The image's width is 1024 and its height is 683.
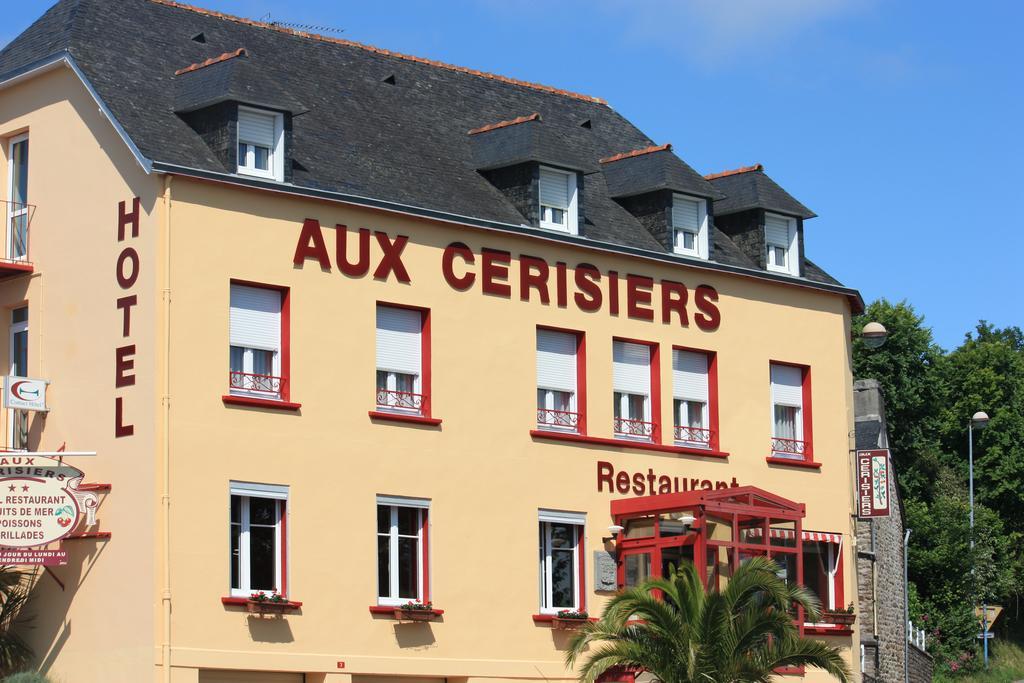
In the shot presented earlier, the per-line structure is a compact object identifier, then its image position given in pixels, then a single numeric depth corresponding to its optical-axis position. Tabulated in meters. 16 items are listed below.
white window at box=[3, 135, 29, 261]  30.41
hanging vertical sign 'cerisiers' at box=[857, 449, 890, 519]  36.03
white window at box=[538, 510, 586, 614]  31.70
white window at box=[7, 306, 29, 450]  29.66
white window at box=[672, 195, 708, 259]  34.94
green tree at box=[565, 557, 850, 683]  27.12
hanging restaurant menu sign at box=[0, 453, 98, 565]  26.94
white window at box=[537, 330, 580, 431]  32.25
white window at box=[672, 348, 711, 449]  34.12
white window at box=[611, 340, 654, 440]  33.31
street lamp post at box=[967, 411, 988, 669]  56.44
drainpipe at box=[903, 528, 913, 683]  43.44
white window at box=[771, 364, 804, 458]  35.59
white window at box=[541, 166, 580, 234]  33.03
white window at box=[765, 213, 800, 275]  36.38
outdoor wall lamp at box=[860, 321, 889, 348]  35.56
